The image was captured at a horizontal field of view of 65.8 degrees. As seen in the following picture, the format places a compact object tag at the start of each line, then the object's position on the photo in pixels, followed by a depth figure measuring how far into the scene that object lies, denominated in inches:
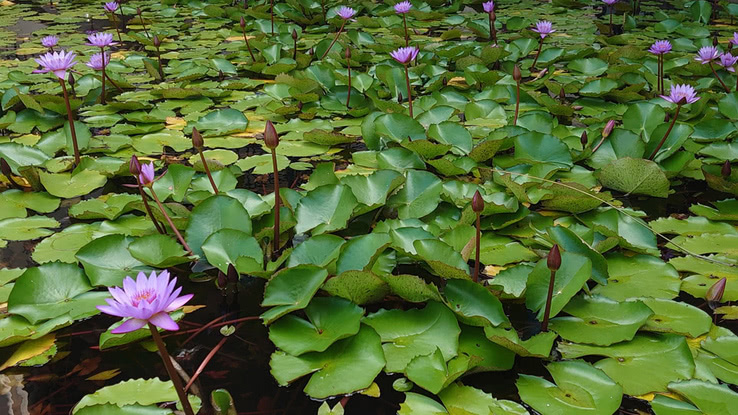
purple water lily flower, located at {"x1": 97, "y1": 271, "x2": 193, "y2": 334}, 36.4
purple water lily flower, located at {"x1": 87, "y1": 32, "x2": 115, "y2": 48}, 109.4
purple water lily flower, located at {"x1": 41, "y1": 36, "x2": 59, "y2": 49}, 120.3
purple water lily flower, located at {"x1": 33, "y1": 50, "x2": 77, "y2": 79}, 83.3
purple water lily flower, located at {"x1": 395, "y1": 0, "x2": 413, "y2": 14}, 149.8
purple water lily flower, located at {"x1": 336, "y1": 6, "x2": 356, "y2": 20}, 143.0
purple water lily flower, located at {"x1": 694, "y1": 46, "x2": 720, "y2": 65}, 111.0
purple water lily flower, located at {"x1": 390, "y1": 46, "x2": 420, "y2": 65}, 96.7
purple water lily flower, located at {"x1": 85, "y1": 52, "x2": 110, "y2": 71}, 117.8
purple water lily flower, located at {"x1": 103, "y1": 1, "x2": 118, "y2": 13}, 164.1
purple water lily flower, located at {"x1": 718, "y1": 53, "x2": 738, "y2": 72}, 112.9
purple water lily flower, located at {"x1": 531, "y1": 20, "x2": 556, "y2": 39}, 137.6
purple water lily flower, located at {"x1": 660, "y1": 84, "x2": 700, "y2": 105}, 88.9
